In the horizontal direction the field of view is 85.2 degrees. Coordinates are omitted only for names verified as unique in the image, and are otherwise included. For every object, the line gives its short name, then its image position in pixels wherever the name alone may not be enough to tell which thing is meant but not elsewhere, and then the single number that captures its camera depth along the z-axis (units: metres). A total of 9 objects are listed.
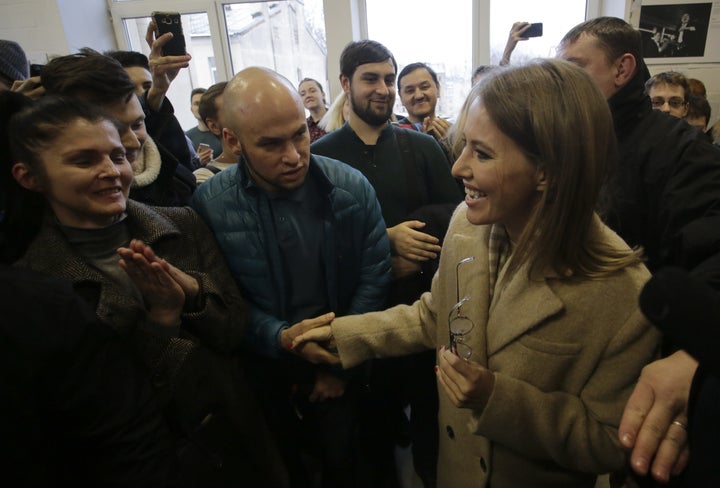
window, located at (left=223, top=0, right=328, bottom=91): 4.46
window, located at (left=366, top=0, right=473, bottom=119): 4.37
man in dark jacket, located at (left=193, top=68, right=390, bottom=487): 1.25
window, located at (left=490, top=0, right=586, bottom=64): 4.21
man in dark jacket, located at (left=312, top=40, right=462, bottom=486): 1.50
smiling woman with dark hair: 1.00
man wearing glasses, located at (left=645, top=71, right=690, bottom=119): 2.50
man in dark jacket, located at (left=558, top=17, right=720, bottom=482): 0.70
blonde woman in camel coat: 0.81
